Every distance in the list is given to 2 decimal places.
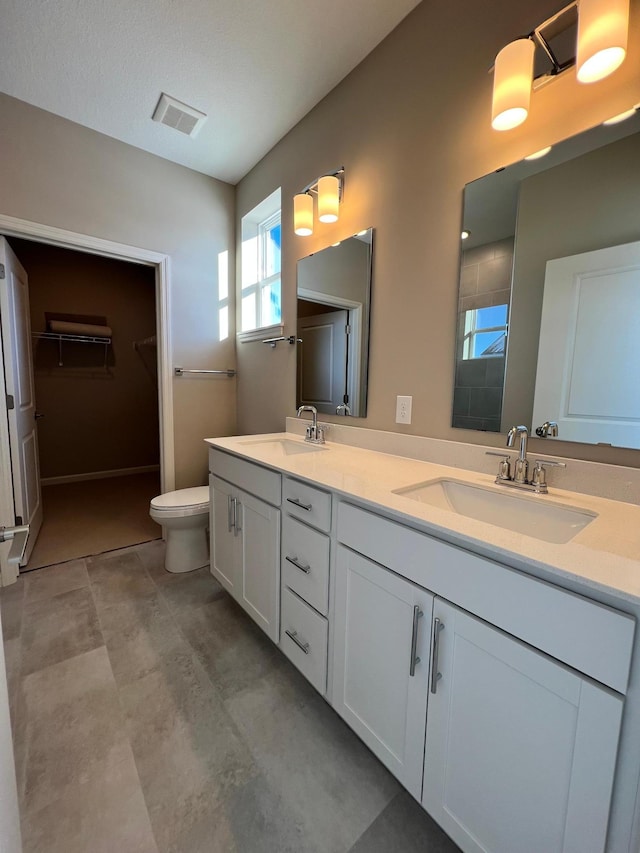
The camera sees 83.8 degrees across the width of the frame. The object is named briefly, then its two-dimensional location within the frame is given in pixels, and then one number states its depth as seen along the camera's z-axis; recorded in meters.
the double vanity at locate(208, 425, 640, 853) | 0.59
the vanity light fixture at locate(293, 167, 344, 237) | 1.72
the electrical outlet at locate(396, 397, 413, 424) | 1.52
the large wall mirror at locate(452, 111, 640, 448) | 0.96
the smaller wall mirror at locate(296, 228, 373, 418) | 1.71
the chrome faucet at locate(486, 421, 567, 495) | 1.07
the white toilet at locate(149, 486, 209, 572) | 2.11
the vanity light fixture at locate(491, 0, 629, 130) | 0.87
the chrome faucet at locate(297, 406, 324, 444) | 1.90
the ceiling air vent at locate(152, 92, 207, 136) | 1.91
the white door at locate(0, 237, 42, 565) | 2.08
